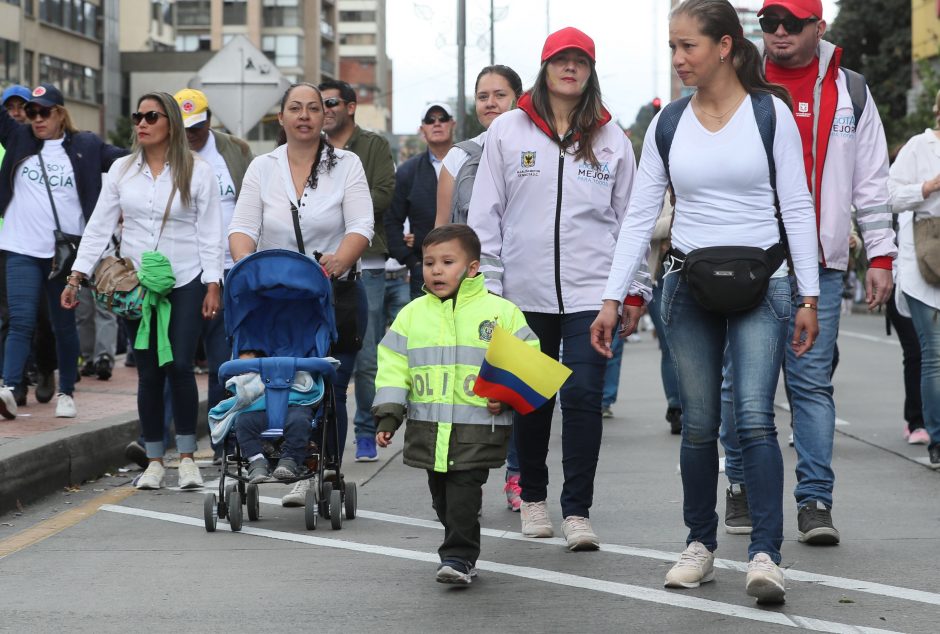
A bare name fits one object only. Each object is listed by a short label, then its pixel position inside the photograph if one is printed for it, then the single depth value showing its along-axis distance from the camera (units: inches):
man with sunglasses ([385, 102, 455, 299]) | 843.4
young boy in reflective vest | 459.5
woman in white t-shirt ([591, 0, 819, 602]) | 436.5
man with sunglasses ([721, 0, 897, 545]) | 521.3
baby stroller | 569.6
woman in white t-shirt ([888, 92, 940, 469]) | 701.9
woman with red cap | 529.3
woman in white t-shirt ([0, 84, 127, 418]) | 825.5
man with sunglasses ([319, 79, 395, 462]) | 770.8
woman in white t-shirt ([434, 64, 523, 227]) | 650.2
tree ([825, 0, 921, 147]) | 4232.3
